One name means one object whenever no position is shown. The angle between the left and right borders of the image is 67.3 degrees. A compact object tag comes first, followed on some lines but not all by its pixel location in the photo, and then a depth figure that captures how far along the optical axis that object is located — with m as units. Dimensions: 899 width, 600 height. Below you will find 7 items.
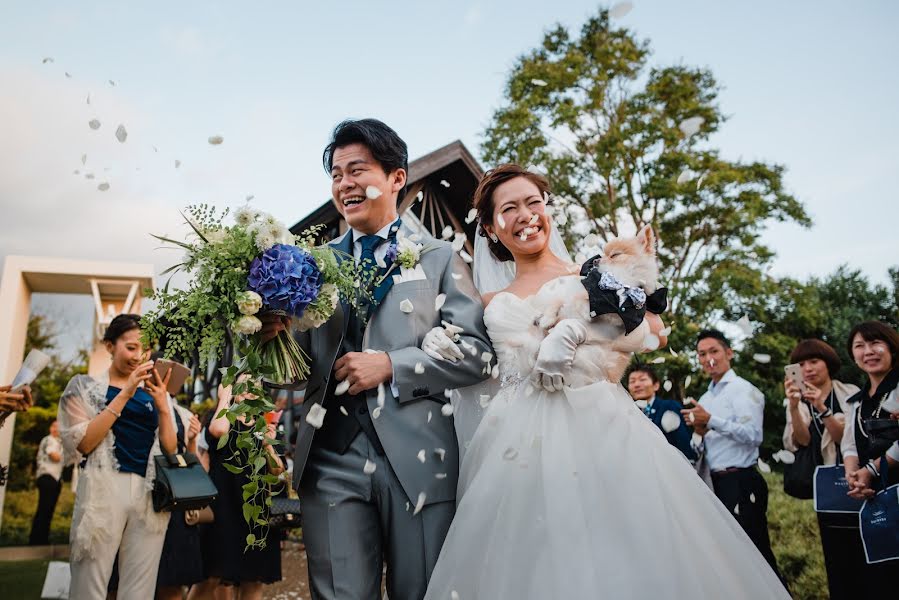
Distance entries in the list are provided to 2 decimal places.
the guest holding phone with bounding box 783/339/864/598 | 4.77
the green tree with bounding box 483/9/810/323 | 17.95
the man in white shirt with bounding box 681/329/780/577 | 5.43
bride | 2.21
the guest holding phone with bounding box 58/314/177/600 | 4.37
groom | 2.49
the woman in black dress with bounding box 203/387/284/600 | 5.12
